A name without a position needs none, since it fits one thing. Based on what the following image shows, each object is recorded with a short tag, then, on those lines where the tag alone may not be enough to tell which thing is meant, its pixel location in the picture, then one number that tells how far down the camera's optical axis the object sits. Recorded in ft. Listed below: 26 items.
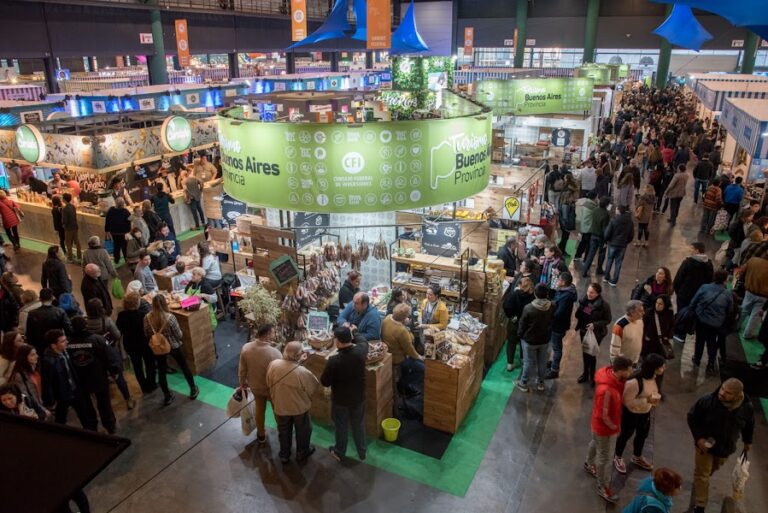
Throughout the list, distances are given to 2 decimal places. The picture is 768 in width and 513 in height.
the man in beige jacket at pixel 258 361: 17.72
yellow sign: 28.73
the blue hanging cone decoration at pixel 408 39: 59.06
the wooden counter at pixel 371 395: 18.66
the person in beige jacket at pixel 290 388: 16.75
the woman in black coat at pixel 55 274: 25.59
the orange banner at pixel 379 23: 35.22
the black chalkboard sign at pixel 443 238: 25.24
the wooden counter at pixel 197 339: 22.82
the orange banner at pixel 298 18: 51.01
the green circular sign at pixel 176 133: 39.88
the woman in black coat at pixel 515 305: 21.81
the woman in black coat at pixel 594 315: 21.06
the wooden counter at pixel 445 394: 18.83
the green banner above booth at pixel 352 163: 15.12
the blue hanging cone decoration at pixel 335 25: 54.08
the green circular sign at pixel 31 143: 36.81
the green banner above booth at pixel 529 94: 48.83
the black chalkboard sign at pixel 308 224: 24.71
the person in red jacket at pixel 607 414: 15.75
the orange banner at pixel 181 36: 70.23
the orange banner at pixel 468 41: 98.00
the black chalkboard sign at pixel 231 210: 31.83
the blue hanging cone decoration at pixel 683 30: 41.57
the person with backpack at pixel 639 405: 15.88
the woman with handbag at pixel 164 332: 20.17
